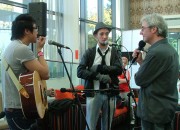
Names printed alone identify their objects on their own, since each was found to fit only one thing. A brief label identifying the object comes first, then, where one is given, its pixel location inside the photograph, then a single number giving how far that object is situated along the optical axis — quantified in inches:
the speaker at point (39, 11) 124.6
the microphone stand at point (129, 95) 117.8
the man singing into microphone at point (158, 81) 81.4
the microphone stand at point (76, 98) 97.1
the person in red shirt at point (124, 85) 195.4
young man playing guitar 77.4
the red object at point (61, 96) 177.7
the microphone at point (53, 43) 95.0
